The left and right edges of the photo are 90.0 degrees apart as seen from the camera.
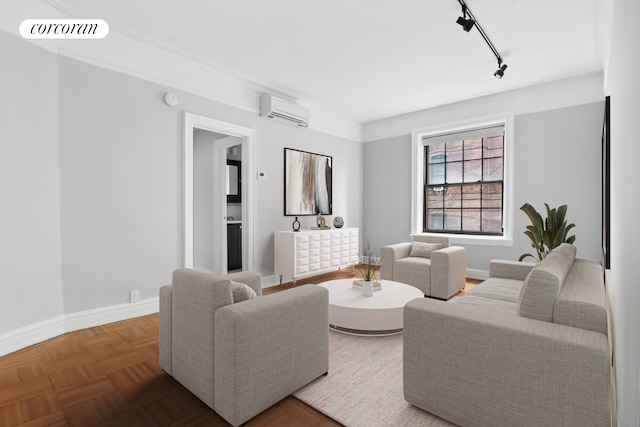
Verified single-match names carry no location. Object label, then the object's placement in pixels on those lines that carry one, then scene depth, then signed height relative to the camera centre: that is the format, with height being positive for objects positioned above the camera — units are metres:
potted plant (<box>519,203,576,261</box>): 3.31 -0.20
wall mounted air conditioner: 4.34 +1.42
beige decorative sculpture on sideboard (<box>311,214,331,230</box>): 5.10 -0.20
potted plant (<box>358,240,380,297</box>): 2.97 -0.69
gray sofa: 1.26 -0.64
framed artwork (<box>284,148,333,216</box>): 4.88 +0.45
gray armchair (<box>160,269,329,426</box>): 1.57 -0.71
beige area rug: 1.65 -1.07
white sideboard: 4.39 -0.59
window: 4.84 +0.47
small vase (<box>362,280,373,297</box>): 2.96 -0.73
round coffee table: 2.60 -0.83
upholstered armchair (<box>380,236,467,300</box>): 3.75 -0.68
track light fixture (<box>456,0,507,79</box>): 2.57 +1.63
